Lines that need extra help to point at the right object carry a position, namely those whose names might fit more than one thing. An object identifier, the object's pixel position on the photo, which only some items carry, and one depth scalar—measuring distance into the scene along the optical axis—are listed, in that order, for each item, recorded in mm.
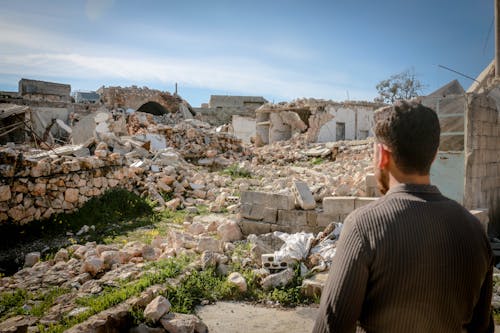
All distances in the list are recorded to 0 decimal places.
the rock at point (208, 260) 4543
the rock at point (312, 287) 4059
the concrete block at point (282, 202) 6176
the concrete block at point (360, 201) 5762
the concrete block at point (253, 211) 6355
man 1228
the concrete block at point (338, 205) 5820
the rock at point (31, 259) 5207
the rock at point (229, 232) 6078
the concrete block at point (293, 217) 6113
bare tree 34800
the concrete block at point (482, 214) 5461
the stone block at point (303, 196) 6078
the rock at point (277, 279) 4270
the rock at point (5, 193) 6397
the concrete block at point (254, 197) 6371
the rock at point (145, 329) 3172
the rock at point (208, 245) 5223
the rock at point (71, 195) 7496
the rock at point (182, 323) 3193
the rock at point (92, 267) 4559
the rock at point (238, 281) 4164
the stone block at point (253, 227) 6298
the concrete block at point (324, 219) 5936
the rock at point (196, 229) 6387
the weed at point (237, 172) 13017
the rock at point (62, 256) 5180
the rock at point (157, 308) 3295
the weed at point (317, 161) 16297
